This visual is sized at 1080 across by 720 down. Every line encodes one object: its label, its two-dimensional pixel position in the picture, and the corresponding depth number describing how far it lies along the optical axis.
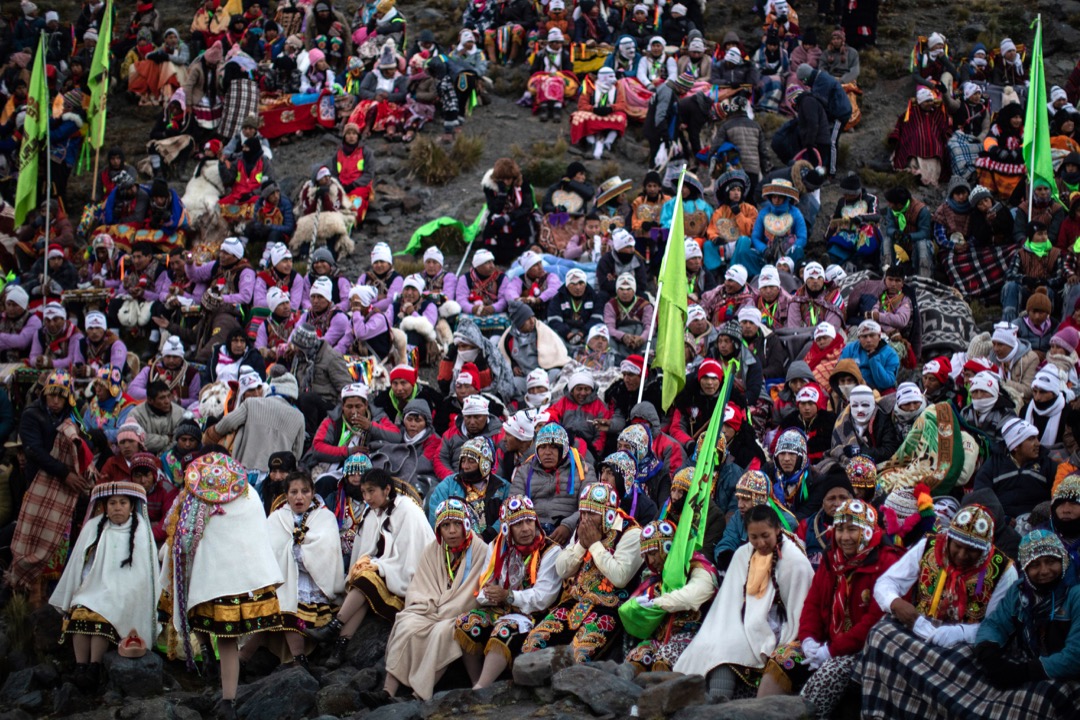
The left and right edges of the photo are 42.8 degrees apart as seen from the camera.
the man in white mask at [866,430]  10.58
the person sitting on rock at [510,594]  9.07
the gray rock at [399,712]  8.39
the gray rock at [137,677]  9.84
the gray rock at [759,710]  7.32
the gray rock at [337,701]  9.05
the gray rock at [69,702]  9.75
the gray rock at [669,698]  7.67
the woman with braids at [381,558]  10.09
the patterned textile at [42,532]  11.58
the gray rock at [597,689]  7.95
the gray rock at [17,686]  10.02
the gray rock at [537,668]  8.46
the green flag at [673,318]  11.14
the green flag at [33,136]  16.81
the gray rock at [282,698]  8.95
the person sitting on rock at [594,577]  8.98
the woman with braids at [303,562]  9.98
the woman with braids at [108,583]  9.97
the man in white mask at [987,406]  10.38
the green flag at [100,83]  18.58
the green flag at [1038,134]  14.36
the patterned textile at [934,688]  6.83
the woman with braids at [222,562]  9.05
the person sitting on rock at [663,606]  8.62
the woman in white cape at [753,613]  8.26
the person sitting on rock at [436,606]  9.27
